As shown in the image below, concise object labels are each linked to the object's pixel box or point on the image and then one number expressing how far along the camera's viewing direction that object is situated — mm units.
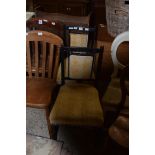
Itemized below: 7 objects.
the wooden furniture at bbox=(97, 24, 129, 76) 1517
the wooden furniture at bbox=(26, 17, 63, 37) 1576
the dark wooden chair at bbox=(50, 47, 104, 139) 1100
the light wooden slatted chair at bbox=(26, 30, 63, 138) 1266
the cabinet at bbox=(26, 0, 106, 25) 2153
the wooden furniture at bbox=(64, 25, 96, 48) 1514
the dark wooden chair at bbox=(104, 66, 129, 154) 994
